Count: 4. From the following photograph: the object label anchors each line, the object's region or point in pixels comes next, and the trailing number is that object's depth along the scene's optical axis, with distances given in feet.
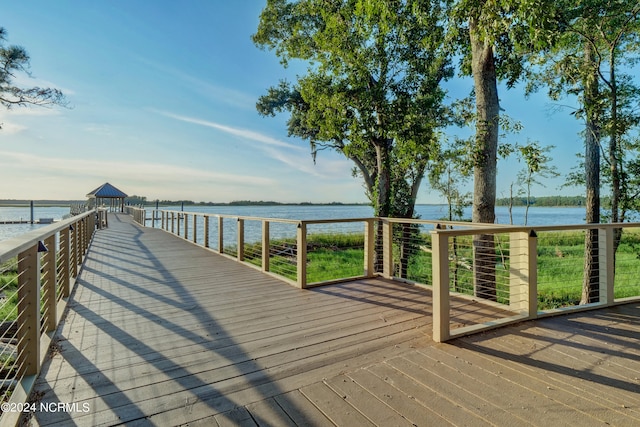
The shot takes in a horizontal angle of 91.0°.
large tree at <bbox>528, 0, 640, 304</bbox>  16.79
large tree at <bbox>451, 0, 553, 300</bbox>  11.32
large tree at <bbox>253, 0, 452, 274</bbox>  24.39
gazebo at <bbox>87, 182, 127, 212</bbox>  83.76
